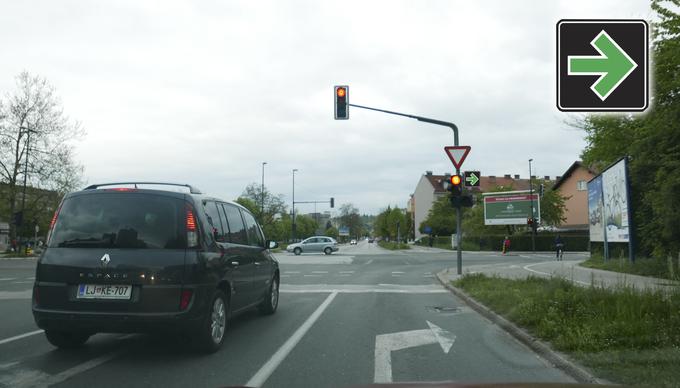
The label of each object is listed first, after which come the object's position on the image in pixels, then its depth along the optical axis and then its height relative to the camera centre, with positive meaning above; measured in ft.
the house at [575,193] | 226.99 +19.10
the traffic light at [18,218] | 104.83 +4.00
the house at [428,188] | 365.08 +34.27
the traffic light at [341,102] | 55.16 +13.54
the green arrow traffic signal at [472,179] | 56.08 +6.05
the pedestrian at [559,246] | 121.58 -1.75
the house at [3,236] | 268.82 +1.69
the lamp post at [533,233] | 179.44 +1.63
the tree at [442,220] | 274.16 +9.22
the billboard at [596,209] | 76.02 +4.20
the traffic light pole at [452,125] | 57.06 +11.76
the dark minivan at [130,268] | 18.83 -0.99
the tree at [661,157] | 38.32 +7.15
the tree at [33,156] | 136.26 +20.60
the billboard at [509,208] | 190.80 +10.77
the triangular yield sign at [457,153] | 54.65 +8.43
